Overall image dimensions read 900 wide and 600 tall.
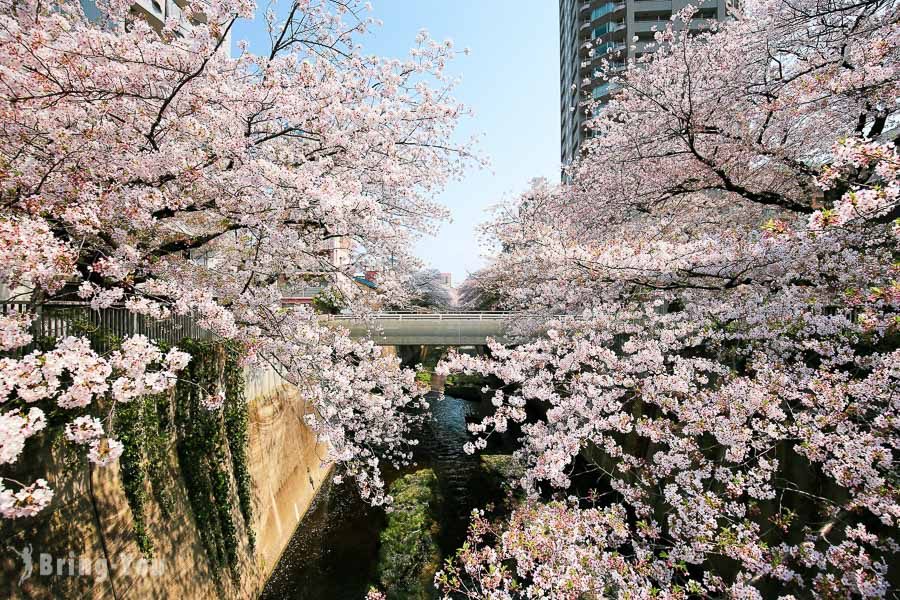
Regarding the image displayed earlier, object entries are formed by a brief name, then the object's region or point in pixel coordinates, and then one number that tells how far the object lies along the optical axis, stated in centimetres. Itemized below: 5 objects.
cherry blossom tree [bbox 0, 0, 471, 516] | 330
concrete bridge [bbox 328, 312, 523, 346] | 1427
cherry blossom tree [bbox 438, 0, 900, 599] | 411
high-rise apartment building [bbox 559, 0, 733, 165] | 3105
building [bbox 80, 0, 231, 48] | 1366
